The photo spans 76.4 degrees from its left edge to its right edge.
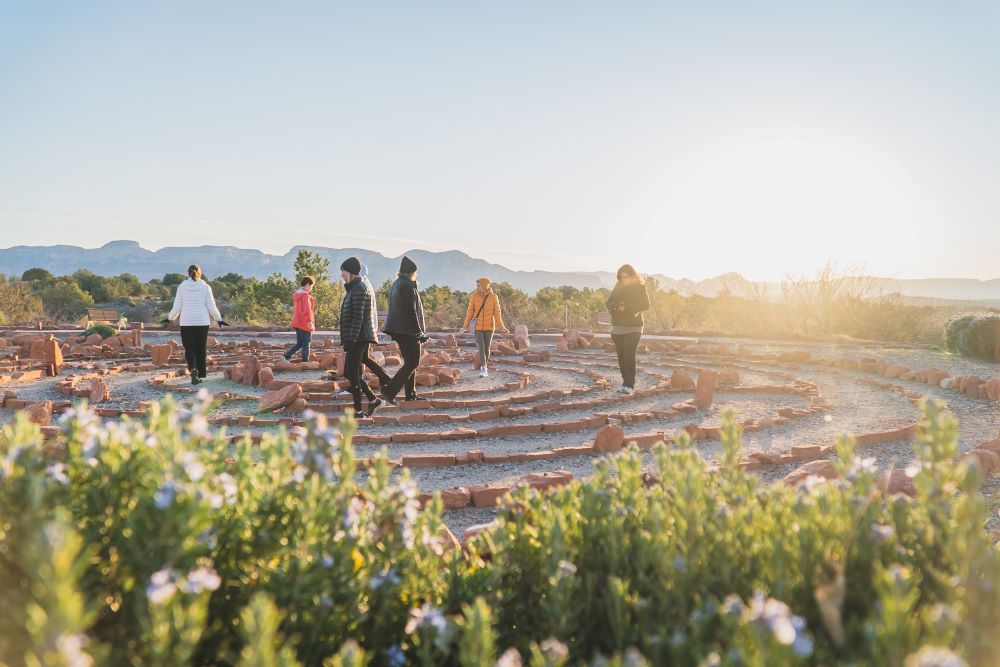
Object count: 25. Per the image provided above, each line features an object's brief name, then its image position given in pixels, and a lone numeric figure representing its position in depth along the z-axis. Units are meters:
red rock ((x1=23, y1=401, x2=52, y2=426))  8.16
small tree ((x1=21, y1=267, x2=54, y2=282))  47.36
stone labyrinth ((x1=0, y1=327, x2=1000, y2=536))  6.84
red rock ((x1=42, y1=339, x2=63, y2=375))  14.08
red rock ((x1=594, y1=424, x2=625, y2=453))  7.08
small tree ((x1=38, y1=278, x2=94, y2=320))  36.69
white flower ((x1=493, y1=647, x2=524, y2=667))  1.46
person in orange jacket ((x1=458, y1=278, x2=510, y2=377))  12.47
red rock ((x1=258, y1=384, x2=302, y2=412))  9.55
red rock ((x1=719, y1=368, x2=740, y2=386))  12.20
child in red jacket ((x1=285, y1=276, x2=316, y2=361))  13.56
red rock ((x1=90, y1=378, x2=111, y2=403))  10.48
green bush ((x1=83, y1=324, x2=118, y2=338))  20.09
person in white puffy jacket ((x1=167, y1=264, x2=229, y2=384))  11.12
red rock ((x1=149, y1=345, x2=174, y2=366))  15.54
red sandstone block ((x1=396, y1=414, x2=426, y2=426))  8.96
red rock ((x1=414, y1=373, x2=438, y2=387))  12.12
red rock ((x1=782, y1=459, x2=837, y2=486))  4.74
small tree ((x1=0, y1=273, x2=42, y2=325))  30.66
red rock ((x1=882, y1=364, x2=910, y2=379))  13.09
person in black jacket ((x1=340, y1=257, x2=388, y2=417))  8.71
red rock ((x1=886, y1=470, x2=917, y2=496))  4.76
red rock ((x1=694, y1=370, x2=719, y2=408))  9.90
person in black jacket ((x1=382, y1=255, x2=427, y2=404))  9.20
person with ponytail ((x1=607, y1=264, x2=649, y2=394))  10.38
